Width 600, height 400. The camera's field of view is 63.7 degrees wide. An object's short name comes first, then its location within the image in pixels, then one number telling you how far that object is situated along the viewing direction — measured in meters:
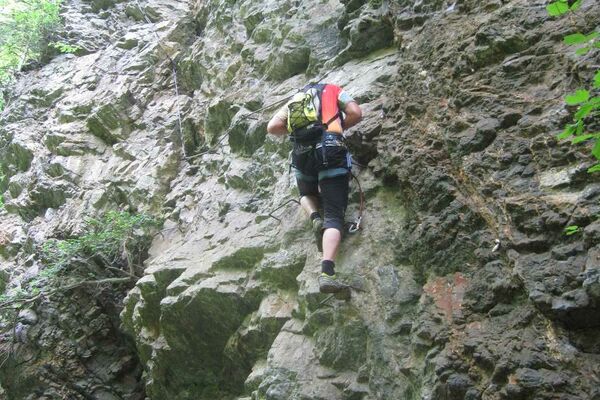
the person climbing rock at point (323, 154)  4.97
